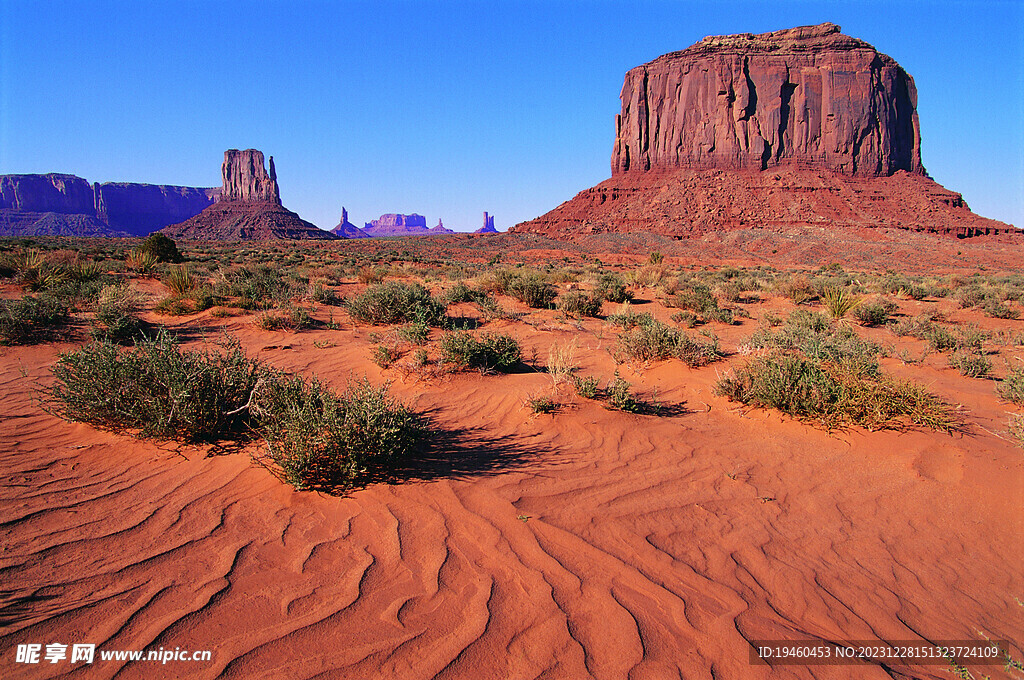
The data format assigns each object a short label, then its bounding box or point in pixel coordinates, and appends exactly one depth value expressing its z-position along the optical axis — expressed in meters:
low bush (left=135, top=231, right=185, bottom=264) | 17.23
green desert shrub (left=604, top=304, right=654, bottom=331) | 8.02
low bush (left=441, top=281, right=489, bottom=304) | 10.09
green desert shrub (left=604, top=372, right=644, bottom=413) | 4.72
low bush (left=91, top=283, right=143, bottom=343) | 6.53
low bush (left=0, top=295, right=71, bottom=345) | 6.09
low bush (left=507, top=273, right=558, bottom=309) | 10.66
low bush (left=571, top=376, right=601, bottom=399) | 4.87
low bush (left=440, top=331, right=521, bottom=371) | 5.62
